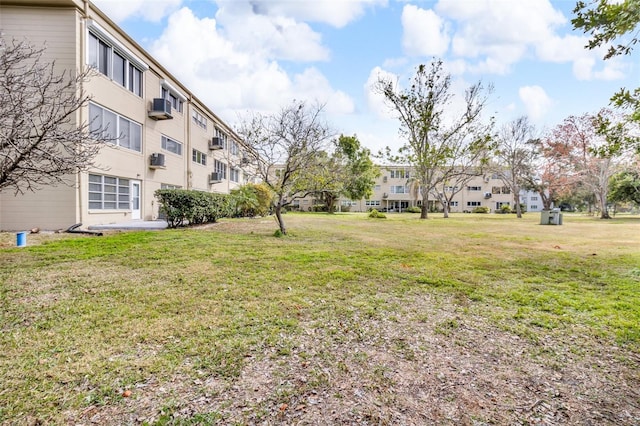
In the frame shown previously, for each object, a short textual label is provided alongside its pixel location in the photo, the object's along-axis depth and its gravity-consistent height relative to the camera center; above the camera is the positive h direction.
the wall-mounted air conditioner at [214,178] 26.27 +2.27
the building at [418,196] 53.09 +1.85
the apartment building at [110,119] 11.47 +4.18
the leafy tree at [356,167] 36.25 +4.65
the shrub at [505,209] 47.89 -0.17
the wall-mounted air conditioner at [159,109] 16.44 +5.06
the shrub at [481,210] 48.56 -0.37
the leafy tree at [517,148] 32.38 +6.32
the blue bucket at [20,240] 8.09 -0.99
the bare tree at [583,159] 27.80 +4.76
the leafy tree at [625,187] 27.48 +2.11
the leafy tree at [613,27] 4.04 +2.47
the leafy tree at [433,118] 22.97 +6.85
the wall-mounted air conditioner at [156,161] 16.56 +2.29
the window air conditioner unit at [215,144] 26.39 +5.23
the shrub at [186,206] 12.04 -0.07
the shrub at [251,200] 20.52 +0.32
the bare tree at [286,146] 11.03 +2.12
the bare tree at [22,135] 5.87 +1.36
